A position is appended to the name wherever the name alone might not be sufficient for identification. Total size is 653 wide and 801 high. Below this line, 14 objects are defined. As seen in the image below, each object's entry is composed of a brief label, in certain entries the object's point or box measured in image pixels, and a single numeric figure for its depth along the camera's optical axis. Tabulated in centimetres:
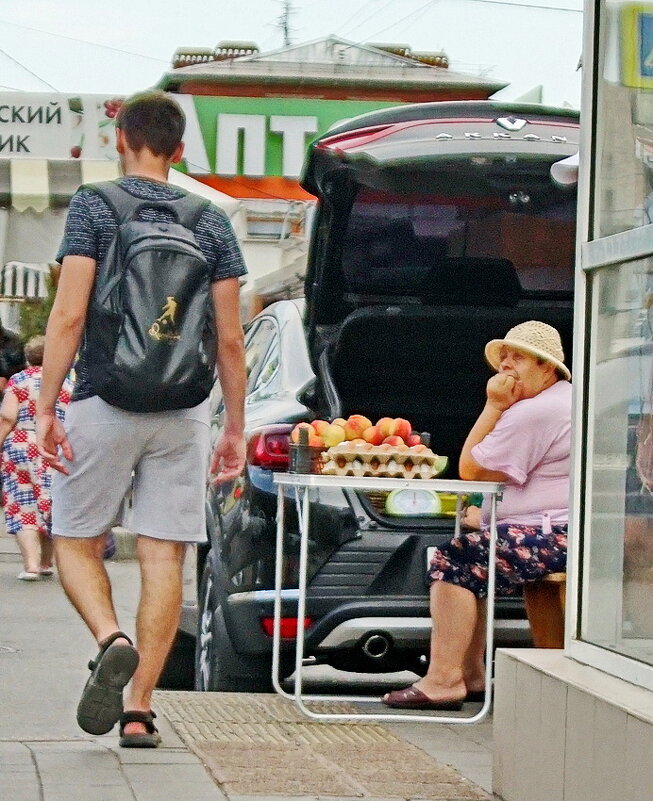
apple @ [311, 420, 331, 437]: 1036
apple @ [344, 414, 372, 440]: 1052
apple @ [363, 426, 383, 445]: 1045
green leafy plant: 3698
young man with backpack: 844
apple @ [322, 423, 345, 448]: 1026
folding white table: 993
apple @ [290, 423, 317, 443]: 1024
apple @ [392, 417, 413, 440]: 1060
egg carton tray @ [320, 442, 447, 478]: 1014
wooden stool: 984
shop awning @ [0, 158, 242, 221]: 2276
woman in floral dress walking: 2084
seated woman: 997
